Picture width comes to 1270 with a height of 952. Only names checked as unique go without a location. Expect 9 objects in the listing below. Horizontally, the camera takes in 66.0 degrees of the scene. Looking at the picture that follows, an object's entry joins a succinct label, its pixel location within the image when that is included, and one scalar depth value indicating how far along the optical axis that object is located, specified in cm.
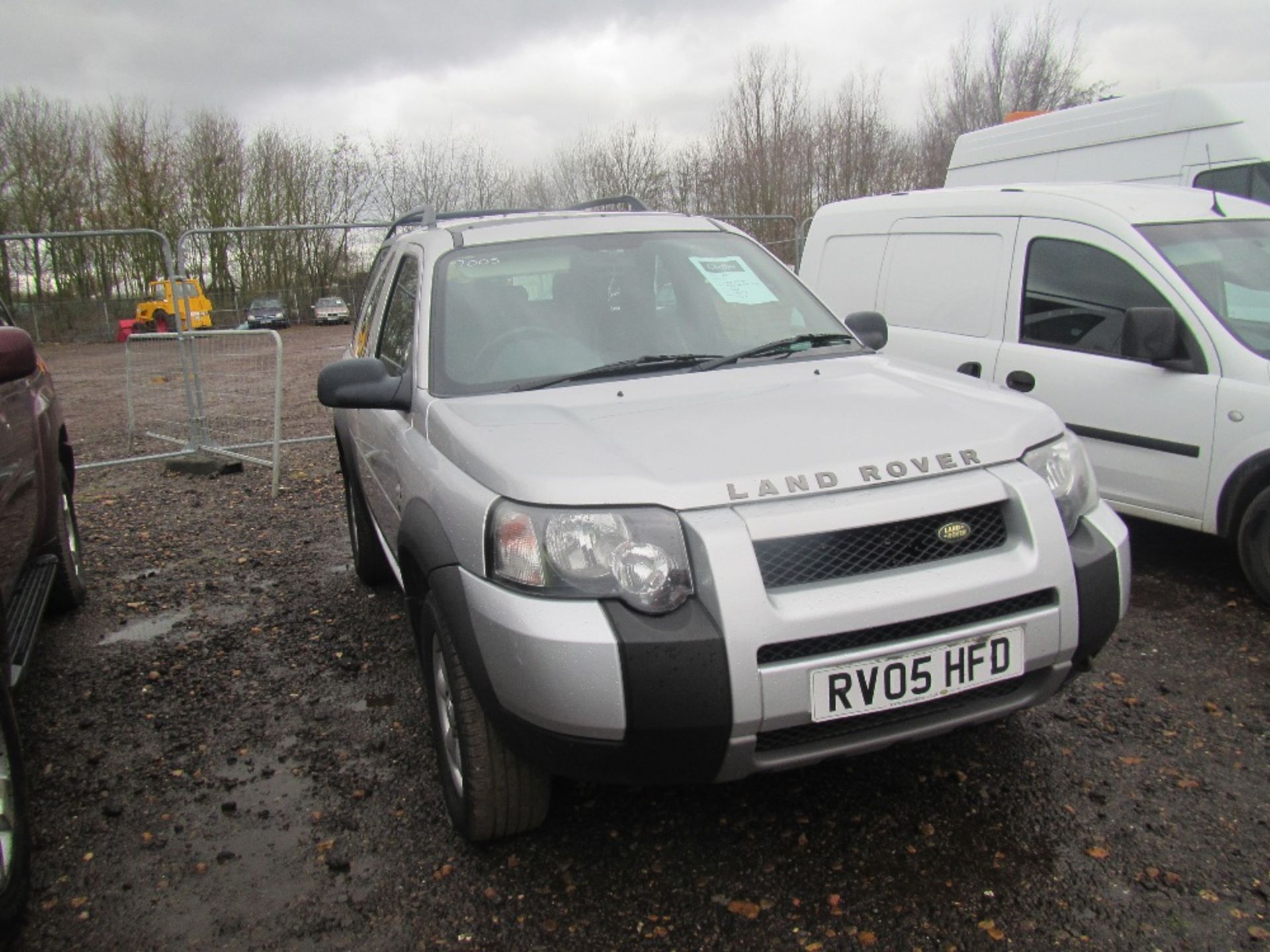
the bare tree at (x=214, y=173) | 3731
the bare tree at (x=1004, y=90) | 3200
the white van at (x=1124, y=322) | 430
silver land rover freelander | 218
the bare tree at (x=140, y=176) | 3525
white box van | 687
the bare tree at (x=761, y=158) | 2605
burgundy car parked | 245
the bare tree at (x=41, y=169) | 3194
